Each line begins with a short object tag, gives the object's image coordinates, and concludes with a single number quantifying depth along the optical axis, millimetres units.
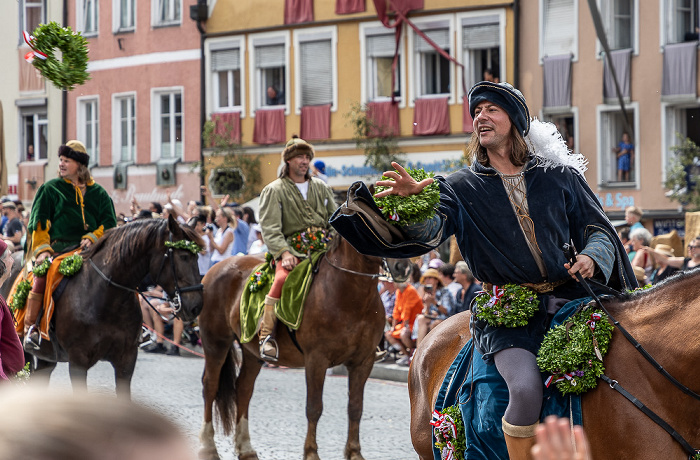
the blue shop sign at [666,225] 23177
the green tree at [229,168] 29891
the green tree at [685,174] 22266
